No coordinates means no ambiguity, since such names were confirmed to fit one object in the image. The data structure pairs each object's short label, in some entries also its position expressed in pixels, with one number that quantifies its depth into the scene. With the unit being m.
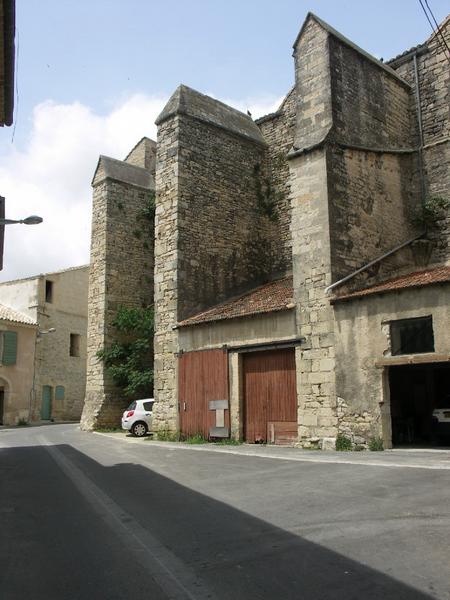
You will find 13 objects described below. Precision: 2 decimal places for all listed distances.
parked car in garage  12.33
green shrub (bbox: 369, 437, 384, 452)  11.86
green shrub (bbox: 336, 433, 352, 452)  12.43
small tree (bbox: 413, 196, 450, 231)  16.09
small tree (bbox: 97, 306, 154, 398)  21.58
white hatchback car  19.23
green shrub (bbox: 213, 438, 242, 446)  14.78
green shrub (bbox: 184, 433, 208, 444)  15.71
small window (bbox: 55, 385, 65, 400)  34.19
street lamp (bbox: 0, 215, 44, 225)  10.26
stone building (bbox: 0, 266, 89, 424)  31.78
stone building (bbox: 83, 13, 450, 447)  12.54
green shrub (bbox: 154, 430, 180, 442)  16.75
